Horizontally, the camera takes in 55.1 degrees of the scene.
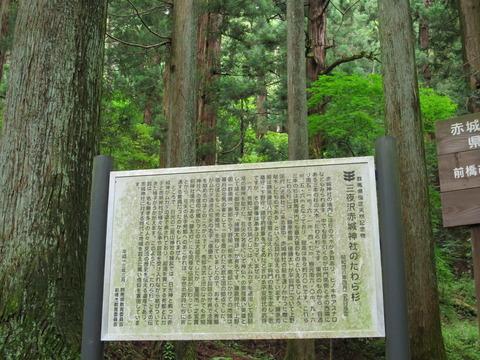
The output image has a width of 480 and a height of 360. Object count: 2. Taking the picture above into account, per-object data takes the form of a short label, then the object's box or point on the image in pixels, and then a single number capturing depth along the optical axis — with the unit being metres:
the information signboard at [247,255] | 2.61
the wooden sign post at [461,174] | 3.62
